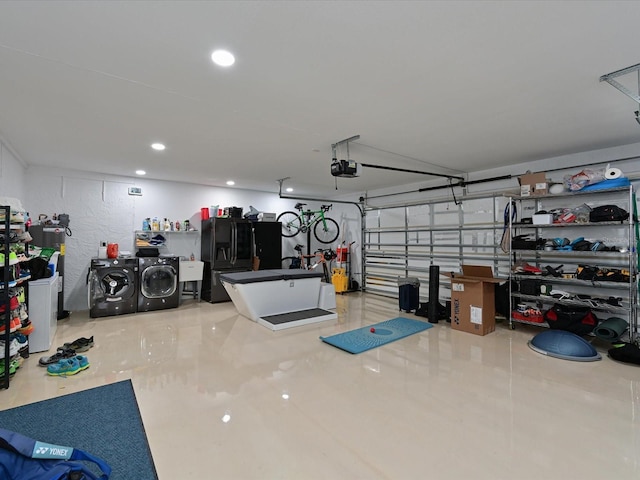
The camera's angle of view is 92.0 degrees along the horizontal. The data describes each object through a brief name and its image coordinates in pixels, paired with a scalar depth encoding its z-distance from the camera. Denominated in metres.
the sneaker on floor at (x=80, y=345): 3.79
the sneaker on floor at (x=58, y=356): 3.36
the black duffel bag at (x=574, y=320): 4.11
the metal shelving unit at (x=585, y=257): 3.95
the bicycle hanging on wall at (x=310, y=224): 8.36
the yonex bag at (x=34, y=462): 1.34
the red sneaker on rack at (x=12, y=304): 2.88
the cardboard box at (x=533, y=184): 4.57
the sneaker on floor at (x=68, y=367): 3.12
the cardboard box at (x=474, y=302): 4.49
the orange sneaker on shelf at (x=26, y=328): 3.41
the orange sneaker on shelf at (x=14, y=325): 2.93
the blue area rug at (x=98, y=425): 1.93
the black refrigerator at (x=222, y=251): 6.77
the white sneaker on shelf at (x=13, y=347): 2.96
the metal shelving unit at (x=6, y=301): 2.77
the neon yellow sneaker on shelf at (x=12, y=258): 2.85
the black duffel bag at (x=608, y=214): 3.93
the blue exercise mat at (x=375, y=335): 3.95
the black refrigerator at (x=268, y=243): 7.52
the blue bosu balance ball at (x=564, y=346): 3.59
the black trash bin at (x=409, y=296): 5.80
